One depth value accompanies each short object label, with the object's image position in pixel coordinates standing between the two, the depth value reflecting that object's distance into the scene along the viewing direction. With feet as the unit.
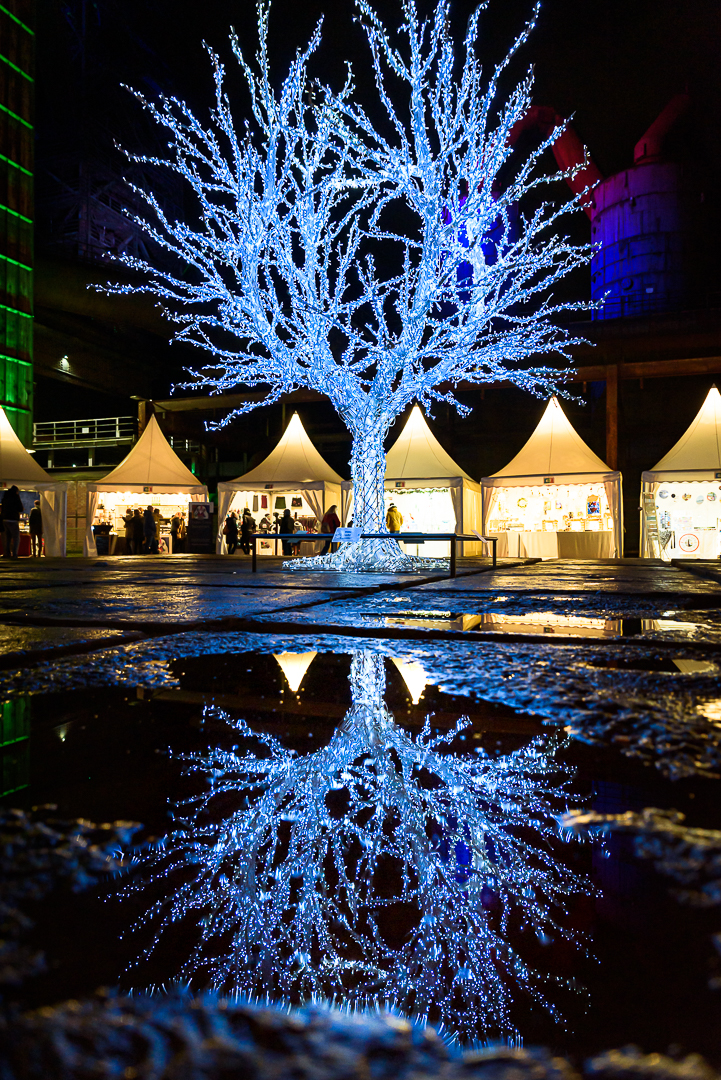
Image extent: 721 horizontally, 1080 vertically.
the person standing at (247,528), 47.98
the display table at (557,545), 41.47
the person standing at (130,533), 48.16
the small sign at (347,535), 21.38
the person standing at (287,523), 43.96
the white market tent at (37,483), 40.68
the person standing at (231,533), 48.58
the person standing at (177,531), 53.83
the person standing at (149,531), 43.86
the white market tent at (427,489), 45.09
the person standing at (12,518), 34.12
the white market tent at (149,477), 48.29
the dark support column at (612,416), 47.60
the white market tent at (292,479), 47.32
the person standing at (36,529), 42.27
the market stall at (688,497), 40.16
